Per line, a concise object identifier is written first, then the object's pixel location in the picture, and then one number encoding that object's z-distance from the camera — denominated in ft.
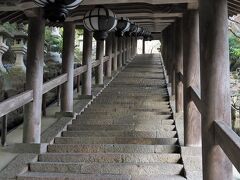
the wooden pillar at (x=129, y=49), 69.05
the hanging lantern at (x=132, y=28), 30.30
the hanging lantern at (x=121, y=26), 25.75
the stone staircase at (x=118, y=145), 17.42
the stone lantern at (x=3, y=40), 40.54
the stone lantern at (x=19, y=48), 41.78
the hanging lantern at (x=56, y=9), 12.37
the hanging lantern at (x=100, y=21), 20.24
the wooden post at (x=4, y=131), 20.63
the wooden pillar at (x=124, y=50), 59.62
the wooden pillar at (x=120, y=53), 54.65
